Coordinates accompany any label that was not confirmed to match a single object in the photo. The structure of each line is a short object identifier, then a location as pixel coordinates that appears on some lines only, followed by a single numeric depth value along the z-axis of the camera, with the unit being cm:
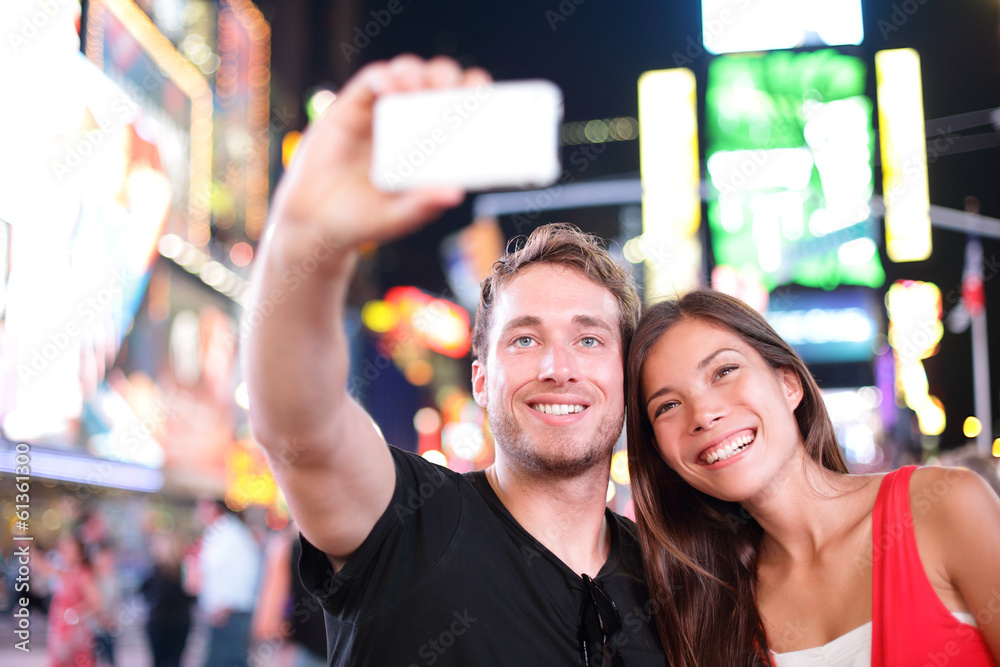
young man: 151
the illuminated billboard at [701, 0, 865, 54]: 1135
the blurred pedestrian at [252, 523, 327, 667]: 694
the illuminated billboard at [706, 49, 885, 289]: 1217
